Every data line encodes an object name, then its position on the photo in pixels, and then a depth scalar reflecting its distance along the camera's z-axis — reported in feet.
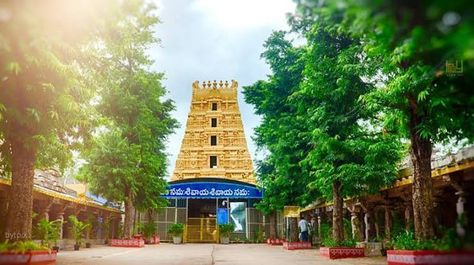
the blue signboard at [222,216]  111.75
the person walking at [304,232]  72.47
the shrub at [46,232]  48.11
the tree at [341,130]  43.62
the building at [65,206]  51.12
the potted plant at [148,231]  94.48
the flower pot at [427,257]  11.02
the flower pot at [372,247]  51.37
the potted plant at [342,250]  46.24
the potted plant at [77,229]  62.75
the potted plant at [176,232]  103.09
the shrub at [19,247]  24.11
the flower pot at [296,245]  68.69
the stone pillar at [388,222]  55.52
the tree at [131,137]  68.39
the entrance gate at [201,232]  108.06
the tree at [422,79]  7.41
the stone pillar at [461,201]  34.55
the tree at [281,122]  67.05
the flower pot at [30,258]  23.86
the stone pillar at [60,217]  64.34
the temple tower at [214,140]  131.95
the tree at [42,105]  19.88
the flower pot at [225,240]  103.91
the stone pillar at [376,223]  68.89
